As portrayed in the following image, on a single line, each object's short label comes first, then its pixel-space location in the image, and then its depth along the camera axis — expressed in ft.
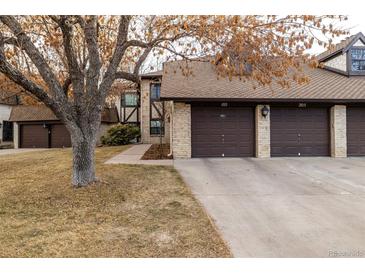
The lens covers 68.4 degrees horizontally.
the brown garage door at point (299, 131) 41.06
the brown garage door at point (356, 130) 41.75
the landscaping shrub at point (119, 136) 66.74
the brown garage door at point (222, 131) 39.99
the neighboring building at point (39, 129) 76.89
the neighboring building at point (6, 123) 87.25
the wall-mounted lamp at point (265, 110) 39.58
